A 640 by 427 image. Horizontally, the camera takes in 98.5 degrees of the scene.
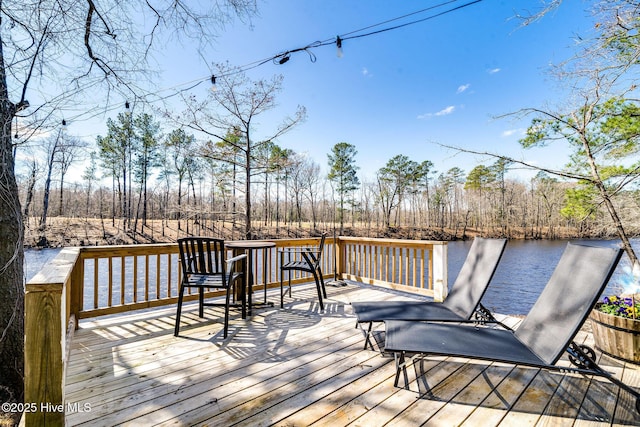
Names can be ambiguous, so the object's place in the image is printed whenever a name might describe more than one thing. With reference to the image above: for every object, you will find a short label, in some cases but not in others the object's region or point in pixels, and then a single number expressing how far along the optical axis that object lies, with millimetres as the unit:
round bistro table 3518
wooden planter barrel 2248
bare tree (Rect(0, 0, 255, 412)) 2268
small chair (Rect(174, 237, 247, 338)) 2819
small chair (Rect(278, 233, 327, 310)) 3762
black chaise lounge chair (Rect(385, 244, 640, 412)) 1724
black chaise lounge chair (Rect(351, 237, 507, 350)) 2607
